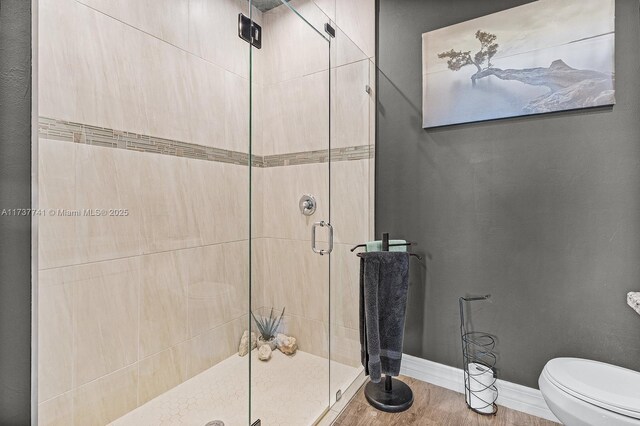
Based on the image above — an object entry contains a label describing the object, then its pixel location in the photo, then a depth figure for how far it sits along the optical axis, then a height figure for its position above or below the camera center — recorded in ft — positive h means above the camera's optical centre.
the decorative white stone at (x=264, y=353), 4.58 -2.11
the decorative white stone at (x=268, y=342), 4.53 -1.97
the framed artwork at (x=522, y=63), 5.04 +2.73
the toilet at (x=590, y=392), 3.83 -2.38
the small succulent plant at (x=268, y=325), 4.50 -1.69
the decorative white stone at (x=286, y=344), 4.91 -2.15
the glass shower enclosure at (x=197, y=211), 4.25 +0.03
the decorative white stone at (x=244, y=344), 4.43 -2.09
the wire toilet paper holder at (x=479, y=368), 5.53 -2.88
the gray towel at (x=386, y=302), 5.53 -1.62
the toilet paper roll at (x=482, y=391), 5.51 -3.20
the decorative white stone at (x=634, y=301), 4.63 -1.33
